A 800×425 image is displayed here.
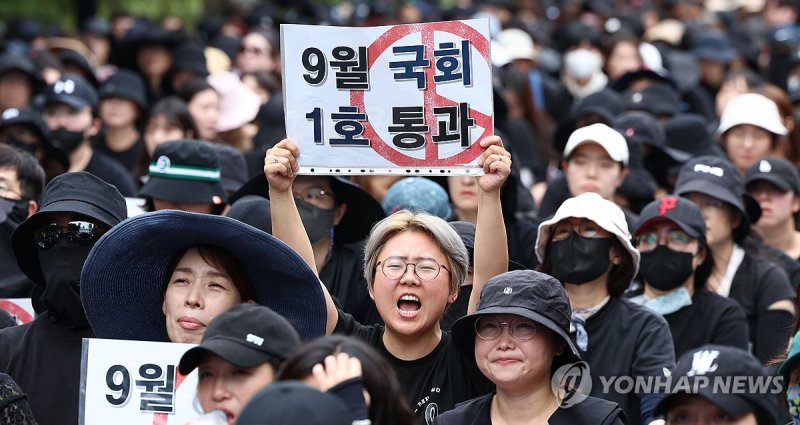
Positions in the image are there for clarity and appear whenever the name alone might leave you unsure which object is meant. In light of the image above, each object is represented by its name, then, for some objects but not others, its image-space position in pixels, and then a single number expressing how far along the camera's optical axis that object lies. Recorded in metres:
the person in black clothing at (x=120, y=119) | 23.56
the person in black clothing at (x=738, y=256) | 15.24
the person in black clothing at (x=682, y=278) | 14.32
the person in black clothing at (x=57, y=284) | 11.81
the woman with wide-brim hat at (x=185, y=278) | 10.86
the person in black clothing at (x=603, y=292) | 12.70
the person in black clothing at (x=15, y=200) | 14.92
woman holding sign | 11.51
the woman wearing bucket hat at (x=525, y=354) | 10.69
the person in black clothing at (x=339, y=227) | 14.91
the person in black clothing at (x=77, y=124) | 20.08
